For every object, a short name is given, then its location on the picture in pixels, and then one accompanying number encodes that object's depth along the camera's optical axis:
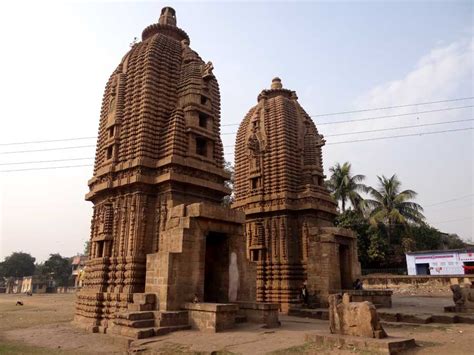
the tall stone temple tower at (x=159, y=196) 13.15
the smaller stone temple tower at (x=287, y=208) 19.70
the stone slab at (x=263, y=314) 12.63
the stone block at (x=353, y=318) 8.54
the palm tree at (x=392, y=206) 36.47
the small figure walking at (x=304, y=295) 18.94
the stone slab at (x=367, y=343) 7.63
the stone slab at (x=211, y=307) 11.38
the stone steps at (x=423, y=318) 12.81
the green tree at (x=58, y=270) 75.88
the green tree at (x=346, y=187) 38.91
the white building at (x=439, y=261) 34.06
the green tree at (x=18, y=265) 84.44
